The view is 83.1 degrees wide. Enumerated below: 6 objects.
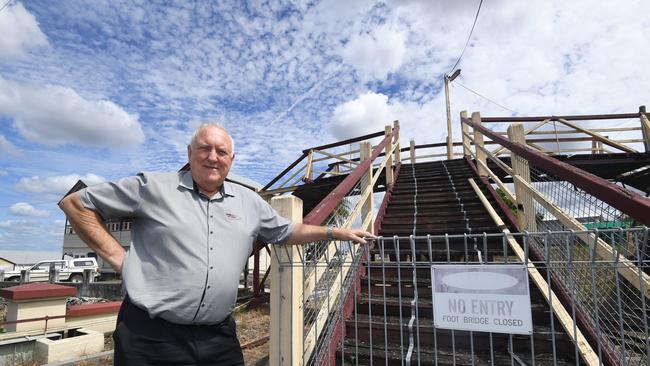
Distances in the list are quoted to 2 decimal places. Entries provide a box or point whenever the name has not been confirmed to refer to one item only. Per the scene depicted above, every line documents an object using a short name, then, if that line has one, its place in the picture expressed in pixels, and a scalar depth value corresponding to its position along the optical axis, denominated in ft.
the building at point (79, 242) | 87.48
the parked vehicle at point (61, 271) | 60.59
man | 5.10
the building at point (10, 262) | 72.64
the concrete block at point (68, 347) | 15.60
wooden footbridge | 6.88
